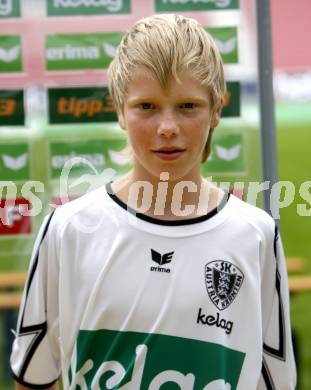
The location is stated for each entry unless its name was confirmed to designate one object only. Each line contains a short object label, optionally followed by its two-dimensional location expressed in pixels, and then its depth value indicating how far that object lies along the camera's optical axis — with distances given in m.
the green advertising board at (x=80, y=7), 2.49
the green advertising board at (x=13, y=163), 2.54
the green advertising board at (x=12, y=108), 2.51
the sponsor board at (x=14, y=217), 2.53
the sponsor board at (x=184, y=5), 2.52
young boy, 1.41
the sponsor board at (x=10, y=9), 2.49
